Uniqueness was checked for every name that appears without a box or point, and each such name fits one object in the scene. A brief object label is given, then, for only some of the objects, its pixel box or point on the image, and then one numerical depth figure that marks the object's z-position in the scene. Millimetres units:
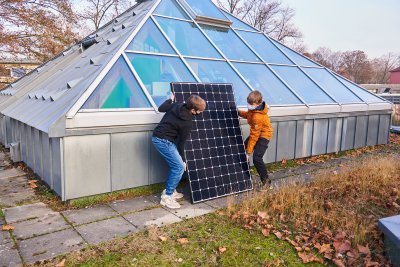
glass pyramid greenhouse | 5238
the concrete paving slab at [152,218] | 4613
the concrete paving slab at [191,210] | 4945
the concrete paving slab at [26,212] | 4754
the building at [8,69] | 17562
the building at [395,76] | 66688
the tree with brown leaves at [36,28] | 15602
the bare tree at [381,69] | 76438
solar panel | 5609
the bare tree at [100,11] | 29969
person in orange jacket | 5996
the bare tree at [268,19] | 44969
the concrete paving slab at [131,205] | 5117
